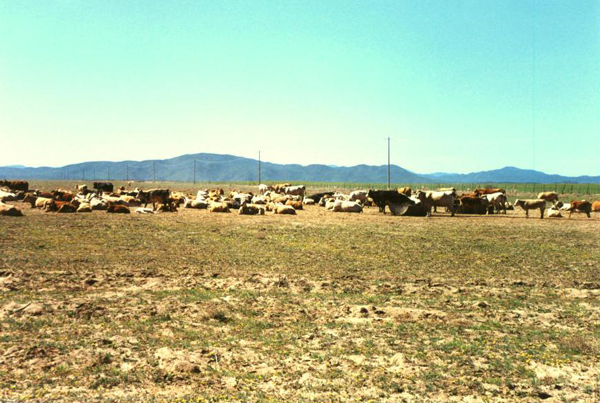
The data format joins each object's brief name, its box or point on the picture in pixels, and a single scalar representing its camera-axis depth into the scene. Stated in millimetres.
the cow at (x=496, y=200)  35281
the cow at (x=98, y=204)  29703
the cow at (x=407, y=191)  47638
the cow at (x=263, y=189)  57594
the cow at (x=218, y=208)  32344
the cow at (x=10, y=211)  24047
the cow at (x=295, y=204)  37356
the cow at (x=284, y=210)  32094
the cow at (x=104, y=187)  62700
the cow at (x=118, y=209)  27844
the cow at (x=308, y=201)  45819
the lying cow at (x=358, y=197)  42978
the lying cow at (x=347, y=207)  35425
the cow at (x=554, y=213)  31484
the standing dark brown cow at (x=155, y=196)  33906
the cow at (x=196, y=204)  34875
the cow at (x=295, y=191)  50000
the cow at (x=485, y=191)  44125
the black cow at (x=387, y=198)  33156
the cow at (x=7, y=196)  36812
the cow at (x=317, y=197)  49188
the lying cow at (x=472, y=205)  34281
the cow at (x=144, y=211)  28762
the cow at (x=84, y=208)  27264
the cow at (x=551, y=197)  44781
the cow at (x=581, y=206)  31688
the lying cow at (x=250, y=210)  30681
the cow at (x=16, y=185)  59238
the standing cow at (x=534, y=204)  30983
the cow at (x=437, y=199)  32656
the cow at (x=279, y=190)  53138
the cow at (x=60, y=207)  27075
